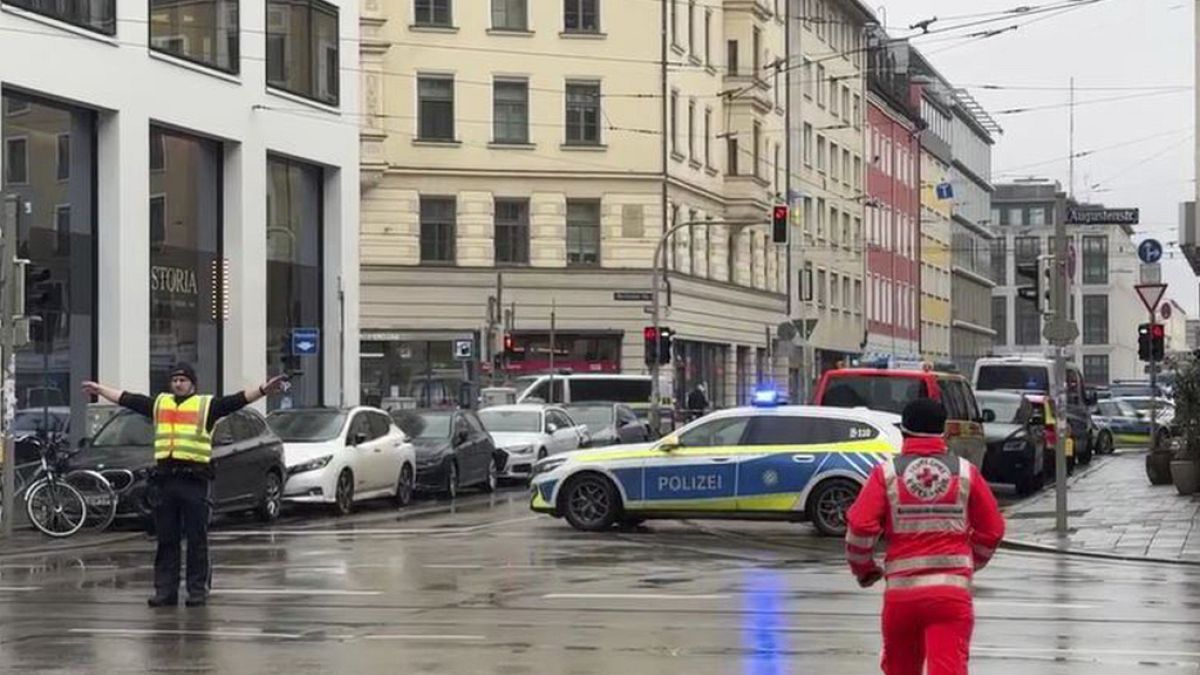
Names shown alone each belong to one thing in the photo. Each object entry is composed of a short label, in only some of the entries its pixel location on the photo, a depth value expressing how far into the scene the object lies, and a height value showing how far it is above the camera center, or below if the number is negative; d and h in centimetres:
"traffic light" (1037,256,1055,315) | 2654 +100
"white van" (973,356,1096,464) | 4225 -47
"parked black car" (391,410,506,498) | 3056 -138
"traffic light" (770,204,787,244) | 4544 +303
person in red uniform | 800 -73
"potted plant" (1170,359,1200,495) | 2928 -103
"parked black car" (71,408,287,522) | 2355 -120
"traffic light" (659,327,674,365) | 4744 +36
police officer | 1506 -93
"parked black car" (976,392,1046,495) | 3281 -135
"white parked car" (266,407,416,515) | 2656 -130
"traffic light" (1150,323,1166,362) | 3759 +29
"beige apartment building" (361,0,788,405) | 5941 +533
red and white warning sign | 3172 +101
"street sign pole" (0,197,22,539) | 2359 +67
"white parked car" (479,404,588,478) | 3519 -131
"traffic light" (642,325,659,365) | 4681 +36
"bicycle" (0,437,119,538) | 2283 -158
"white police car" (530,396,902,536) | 2233 -119
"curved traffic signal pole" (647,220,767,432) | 4569 +107
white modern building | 3145 +301
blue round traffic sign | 4222 +223
